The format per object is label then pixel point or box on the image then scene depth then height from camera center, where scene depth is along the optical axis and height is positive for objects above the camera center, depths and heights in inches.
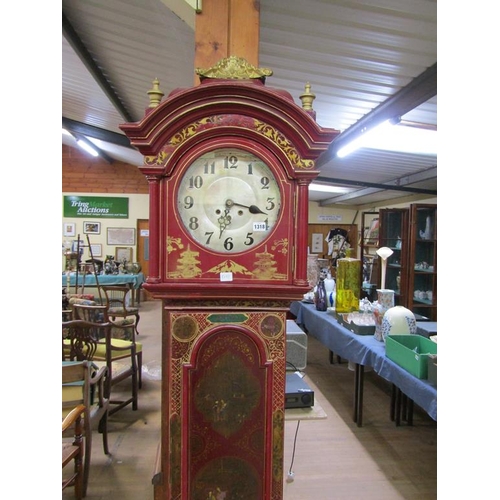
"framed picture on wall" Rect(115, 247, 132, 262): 348.8 -1.5
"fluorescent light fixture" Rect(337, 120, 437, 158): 132.1 +42.2
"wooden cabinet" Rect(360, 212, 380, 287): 241.7 -6.3
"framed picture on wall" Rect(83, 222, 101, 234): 347.6 +22.3
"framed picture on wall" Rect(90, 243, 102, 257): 349.7 +2.2
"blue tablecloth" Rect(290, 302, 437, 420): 77.7 -27.4
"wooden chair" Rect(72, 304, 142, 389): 124.8 -23.0
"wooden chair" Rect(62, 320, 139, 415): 102.8 -32.0
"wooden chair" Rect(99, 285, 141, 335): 184.9 -30.5
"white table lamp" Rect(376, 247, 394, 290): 117.2 -0.4
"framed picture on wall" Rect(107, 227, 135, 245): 350.0 +13.3
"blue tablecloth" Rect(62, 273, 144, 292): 292.8 -21.6
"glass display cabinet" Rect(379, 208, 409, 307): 187.9 +3.6
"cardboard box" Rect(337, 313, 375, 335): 110.5 -22.4
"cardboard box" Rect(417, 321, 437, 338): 105.5 -22.1
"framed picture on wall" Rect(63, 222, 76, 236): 345.1 +20.3
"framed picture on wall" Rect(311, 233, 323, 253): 397.7 +9.2
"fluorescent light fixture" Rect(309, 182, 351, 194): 285.1 +49.7
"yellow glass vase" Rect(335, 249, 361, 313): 124.7 -11.3
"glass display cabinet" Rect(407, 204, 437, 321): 182.2 -4.0
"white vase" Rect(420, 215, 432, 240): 184.0 +10.2
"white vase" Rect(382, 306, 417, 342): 95.7 -17.9
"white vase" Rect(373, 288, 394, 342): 104.9 -15.0
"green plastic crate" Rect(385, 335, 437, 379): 80.2 -22.8
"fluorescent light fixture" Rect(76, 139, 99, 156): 272.9 +79.0
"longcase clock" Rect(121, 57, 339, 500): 44.9 -1.7
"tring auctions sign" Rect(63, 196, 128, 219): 346.9 +40.6
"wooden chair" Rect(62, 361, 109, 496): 77.0 -29.7
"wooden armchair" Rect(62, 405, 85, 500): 69.1 -38.0
